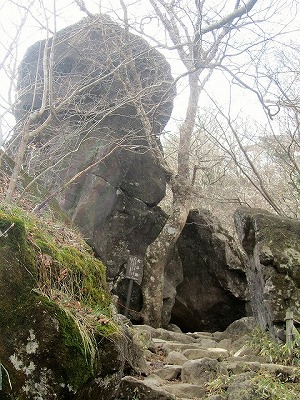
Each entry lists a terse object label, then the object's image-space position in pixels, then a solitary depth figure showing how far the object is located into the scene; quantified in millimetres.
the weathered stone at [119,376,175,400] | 4246
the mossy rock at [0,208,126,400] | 2873
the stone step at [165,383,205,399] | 4902
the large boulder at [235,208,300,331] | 6535
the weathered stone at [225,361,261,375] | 5359
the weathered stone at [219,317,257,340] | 8078
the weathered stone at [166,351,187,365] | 6199
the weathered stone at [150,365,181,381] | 5523
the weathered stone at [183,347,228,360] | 6527
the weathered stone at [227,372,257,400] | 4504
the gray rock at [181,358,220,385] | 5262
